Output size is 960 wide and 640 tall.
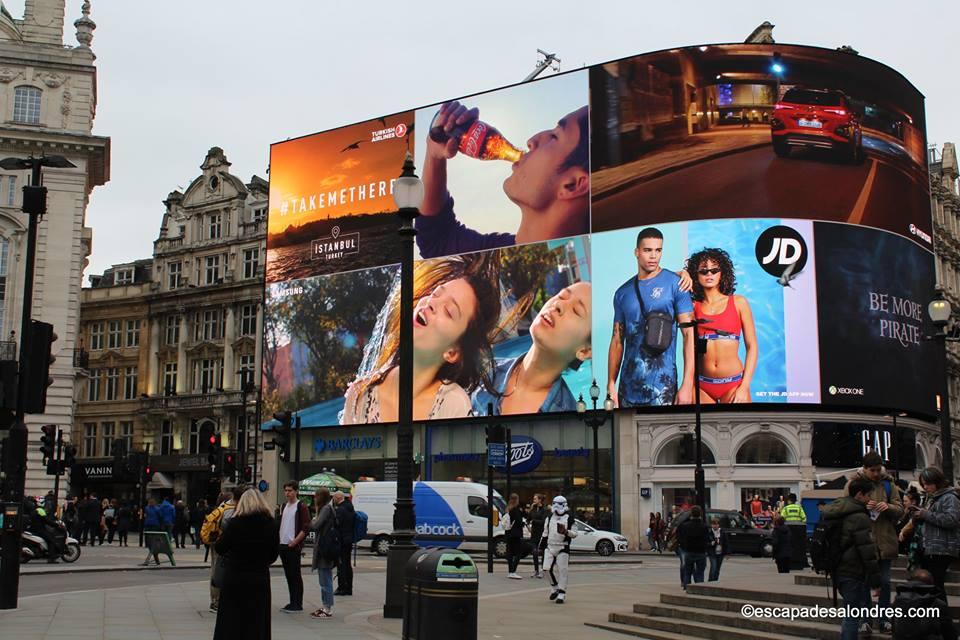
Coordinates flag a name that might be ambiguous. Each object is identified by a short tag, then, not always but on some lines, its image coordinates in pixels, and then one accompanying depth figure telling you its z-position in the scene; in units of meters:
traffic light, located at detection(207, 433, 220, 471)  34.66
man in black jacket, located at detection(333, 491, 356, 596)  18.86
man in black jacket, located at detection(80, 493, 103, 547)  38.78
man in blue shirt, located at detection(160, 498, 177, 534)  32.62
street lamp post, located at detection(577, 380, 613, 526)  41.19
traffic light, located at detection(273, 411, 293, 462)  25.73
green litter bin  10.80
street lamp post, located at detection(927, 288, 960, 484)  18.73
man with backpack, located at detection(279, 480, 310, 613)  16.03
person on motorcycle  27.72
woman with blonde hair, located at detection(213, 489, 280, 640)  9.15
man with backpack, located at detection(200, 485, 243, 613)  14.40
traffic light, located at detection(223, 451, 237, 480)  32.59
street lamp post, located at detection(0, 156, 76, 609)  14.94
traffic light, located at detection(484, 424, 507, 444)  27.52
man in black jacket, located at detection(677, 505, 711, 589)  19.50
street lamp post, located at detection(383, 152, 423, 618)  14.89
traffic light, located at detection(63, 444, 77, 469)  37.16
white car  39.88
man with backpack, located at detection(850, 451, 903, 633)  11.52
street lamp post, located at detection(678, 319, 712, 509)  31.48
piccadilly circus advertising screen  48.62
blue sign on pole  27.05
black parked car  39.66
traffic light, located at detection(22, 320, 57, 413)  15.30
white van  38.62
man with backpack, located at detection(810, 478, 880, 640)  10.83
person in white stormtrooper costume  18.78
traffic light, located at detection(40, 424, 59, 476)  33.75
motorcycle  27.41
